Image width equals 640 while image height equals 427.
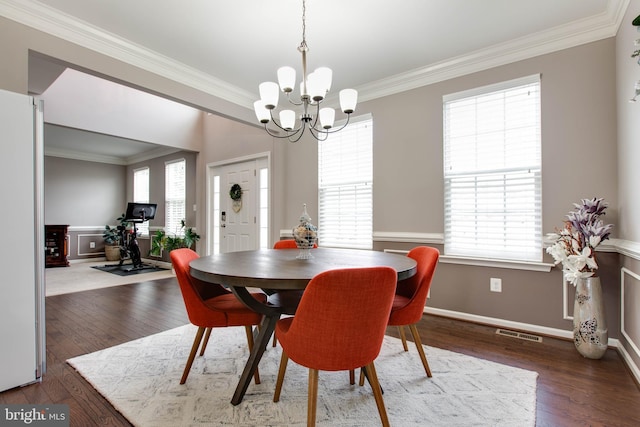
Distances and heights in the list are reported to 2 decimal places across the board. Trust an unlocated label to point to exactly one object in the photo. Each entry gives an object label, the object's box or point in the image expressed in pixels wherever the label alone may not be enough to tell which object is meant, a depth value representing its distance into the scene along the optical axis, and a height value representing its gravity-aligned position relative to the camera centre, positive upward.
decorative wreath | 5.19 +0.38
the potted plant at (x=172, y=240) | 5.64 -0.51
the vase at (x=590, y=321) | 2.18 -0.79
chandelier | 2.03 +0.86
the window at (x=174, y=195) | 6.32 +0.41
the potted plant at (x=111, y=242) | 7.10 -0.68
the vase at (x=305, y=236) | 2.08 -0.16
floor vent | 2.55 -1.07
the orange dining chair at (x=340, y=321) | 1.20 -0.45
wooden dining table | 1.38 -0.30
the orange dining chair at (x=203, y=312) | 1.76 -0.58
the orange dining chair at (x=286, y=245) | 2.96 -0.31
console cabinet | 6.64 -0.70
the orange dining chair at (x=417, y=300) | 1.84 -0.56
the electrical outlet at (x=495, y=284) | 2.84 -0.68
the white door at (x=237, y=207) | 4.91 +0.12
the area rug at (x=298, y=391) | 1.56 -1.06
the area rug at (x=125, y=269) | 5.79 -1.11
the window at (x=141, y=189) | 7.16 +0.64
